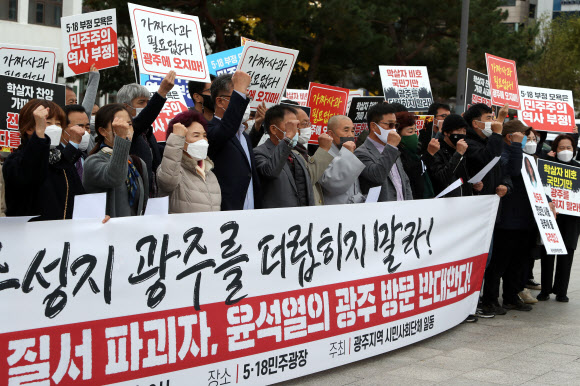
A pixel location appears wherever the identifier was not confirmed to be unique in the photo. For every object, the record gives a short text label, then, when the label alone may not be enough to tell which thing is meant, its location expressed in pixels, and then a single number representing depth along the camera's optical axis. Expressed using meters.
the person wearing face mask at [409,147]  7.24
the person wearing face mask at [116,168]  4.49
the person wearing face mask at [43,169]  4.29
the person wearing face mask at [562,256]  8.79
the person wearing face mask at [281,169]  5.90
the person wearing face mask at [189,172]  5.09
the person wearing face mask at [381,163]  6.59
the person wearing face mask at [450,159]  7.51
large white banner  3.87
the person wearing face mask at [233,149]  5.60
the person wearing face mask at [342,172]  6.18
